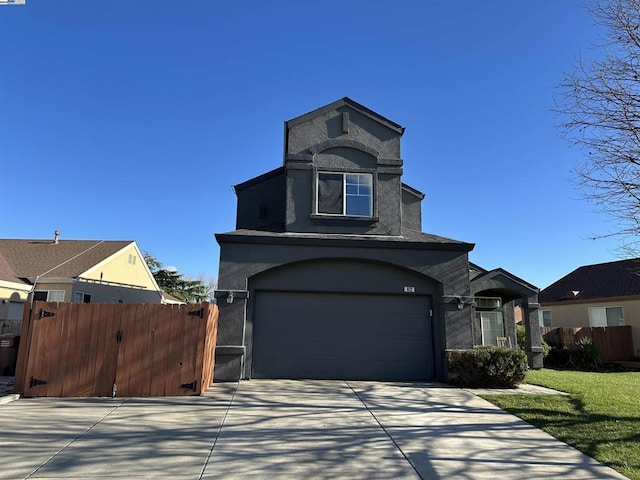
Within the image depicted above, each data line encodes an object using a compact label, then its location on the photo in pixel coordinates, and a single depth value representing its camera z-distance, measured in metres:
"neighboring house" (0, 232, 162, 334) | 19.17
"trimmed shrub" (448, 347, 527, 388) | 11.19
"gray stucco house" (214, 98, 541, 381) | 11.95
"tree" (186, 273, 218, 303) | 57.44
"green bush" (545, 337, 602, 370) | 17.77
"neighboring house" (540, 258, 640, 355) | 21.34
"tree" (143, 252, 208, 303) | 42.34
